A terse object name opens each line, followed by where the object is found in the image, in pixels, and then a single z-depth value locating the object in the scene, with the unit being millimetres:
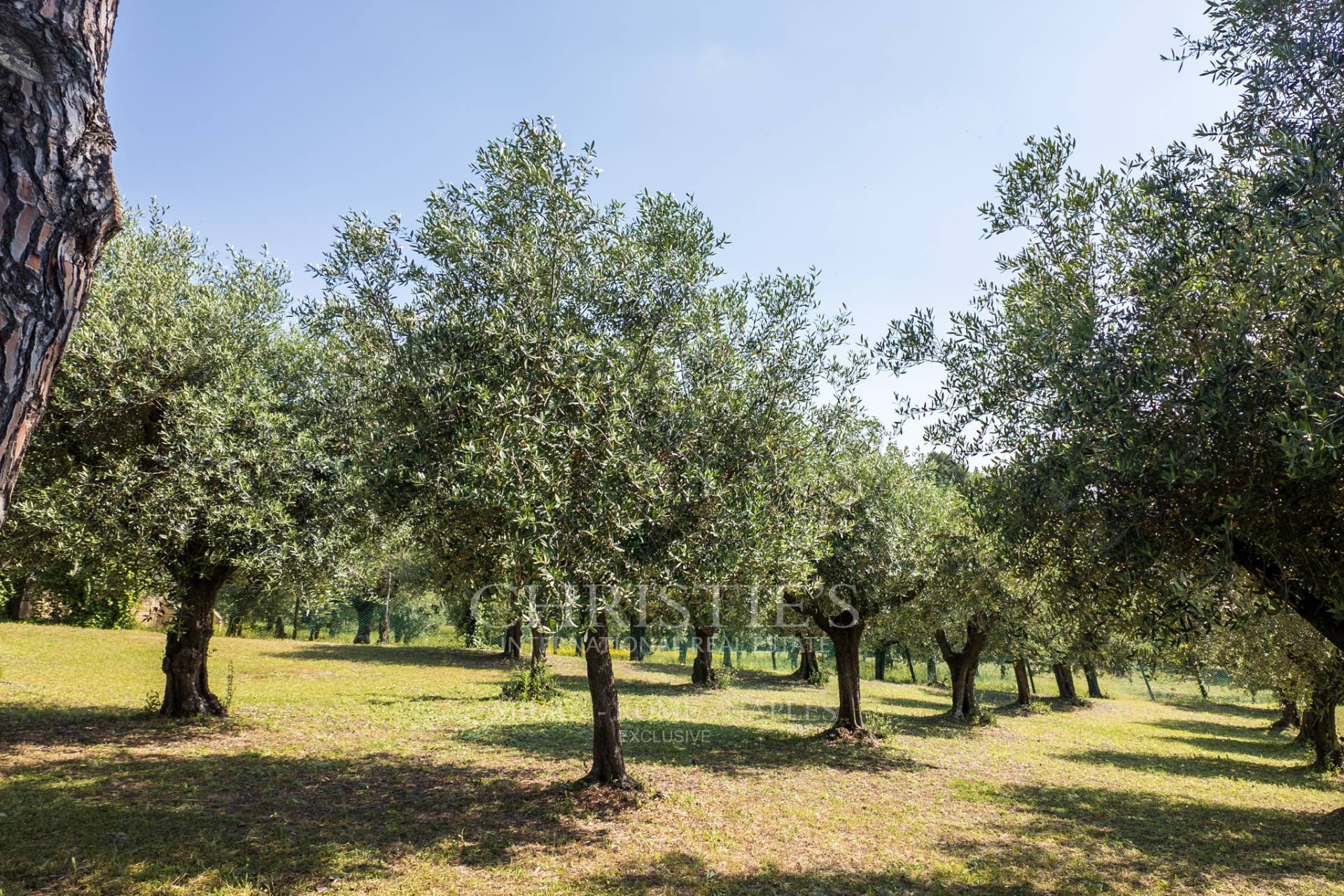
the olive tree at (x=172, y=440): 14867
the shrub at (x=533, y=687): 27969
